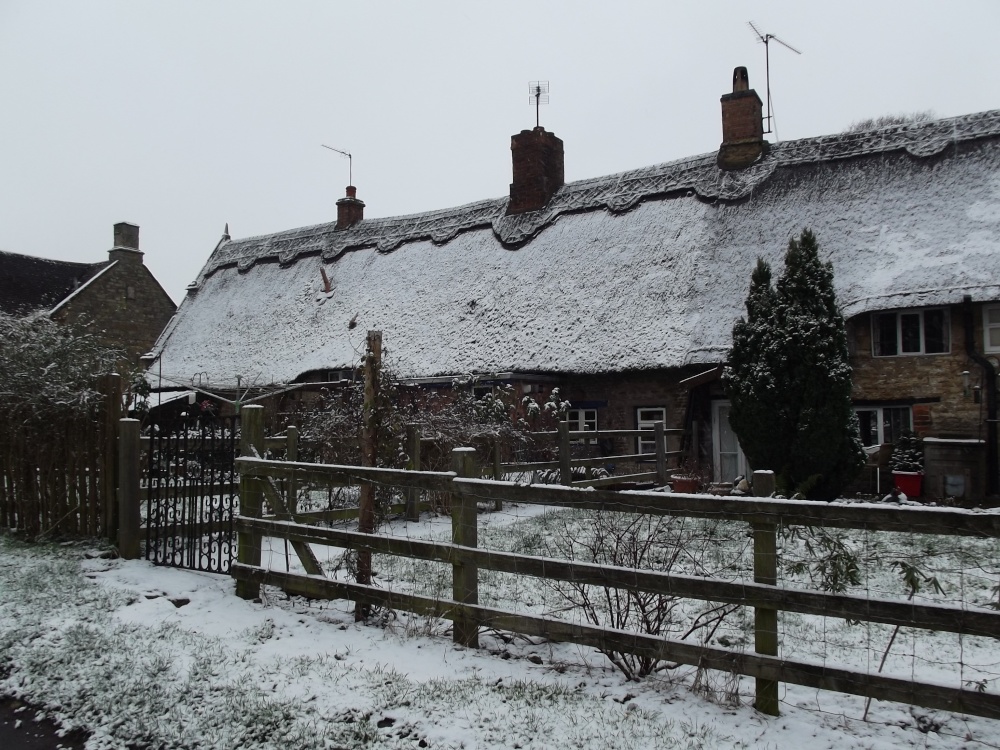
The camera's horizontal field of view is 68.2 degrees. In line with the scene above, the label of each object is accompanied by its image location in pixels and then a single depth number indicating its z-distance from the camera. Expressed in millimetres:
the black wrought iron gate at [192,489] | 7090
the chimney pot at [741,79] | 18859
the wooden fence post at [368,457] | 5914
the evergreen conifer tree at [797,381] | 11391
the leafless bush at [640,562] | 4602
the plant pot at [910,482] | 12148
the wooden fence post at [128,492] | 7633
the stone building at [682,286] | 13430
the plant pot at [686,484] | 12773
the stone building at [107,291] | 29891
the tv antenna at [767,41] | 20281
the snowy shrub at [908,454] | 12453
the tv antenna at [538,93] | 23078
